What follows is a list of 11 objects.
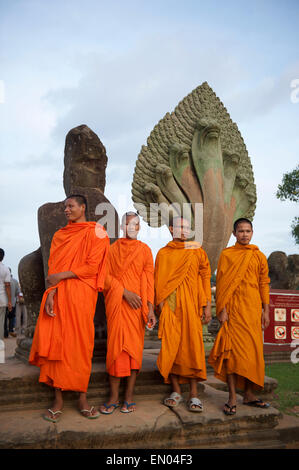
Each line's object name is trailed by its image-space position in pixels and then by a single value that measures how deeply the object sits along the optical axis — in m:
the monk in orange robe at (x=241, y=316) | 3.13
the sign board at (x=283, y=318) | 7.55
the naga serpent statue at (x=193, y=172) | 7.42
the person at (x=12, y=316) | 8.40
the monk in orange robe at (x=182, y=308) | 3.11
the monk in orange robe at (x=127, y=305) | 2.99
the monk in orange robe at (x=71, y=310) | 2.75
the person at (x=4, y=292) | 5.54
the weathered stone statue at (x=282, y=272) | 9.92
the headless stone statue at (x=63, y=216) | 3.83
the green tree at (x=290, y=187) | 19.50
